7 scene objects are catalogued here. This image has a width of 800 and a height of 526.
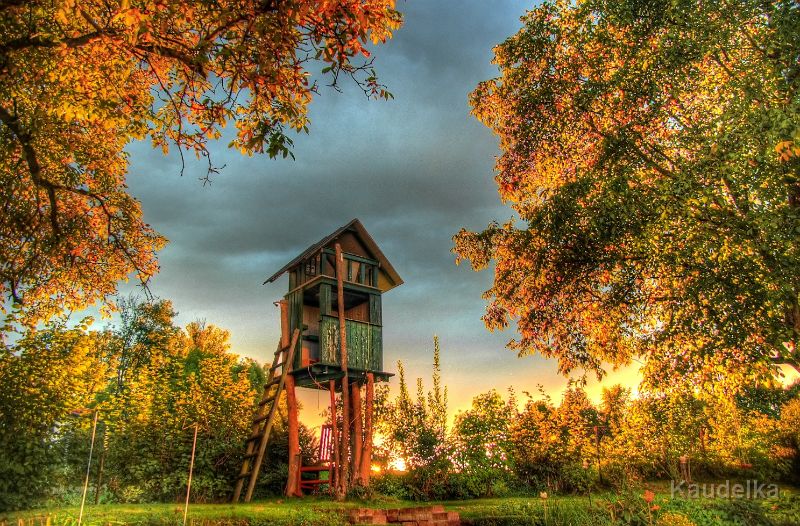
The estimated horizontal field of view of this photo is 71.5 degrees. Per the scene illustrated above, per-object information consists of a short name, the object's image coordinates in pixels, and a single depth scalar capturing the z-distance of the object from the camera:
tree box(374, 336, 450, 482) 15.49
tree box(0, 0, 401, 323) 6.62
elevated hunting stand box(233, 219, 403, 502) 15.70
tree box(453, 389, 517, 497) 16.19
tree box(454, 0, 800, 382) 10.18
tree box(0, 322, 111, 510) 10.34
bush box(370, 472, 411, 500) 15.04
